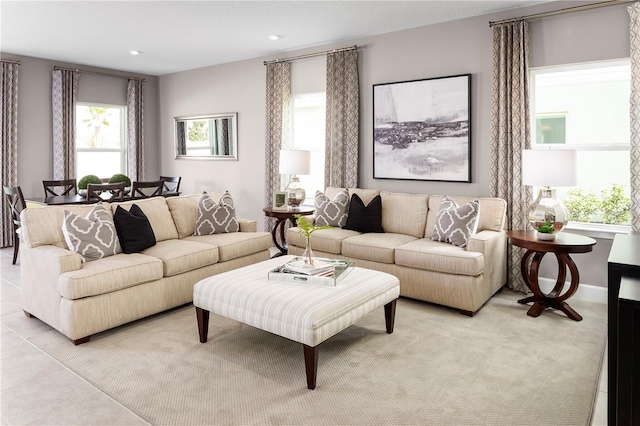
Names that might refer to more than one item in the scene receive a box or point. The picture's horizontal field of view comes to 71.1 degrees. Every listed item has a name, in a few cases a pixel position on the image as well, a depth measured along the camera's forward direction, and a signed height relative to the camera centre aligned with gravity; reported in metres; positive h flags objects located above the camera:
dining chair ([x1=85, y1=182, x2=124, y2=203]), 4.95 +0.05
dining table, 4.87 -0.05
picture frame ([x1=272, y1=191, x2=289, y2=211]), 5.48 -0.07
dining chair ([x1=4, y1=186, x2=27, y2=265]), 4.99 -0.09
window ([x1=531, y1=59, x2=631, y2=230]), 3.96 +0.61
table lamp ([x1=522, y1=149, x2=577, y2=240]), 3.53 +0.13
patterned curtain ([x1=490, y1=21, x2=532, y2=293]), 4.18 +0.68
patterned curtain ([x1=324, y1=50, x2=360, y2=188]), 5.33 +0.91
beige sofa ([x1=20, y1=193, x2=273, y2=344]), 3.05 -0.59
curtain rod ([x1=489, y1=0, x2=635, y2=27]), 3.75 +1.61
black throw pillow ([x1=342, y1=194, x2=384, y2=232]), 4.67 -0.23
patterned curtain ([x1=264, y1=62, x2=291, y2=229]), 6.01 +1.00
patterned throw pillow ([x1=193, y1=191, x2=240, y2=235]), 4.51 -0.22
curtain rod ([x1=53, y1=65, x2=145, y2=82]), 6.54 +1.91
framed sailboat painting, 4.61 +0.71
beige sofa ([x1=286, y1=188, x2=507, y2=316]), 3.63 -0.50
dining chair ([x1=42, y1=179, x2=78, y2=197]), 5.72 +0.11
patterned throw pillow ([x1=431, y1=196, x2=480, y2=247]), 3.90 -0.25
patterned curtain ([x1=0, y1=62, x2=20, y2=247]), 6.00 +0.85
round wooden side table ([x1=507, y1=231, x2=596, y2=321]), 3.39 -0.54
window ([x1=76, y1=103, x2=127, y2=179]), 7.08 +0.91
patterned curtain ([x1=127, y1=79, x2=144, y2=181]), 7.43 +1.13
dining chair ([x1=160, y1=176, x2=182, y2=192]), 6.62 +0.18
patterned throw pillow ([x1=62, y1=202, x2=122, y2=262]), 3.36 -0.30
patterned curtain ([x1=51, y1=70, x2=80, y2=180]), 6.52 +1.11
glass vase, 3.09 -0.45
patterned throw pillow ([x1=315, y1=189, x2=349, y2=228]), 4.87 -0.18
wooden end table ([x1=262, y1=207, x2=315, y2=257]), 5.22 -0.25
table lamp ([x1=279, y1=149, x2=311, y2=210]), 5.32 +0.35
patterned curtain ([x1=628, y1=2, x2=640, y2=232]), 3.61 +0.66
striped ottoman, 2.47 -0.65
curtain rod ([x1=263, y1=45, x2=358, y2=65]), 5.31 +1.77
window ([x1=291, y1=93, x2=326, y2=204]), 5.97 +0.86
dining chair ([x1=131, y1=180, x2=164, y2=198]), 5.60 +0.10
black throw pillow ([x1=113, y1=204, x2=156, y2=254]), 3.71 -0.30
